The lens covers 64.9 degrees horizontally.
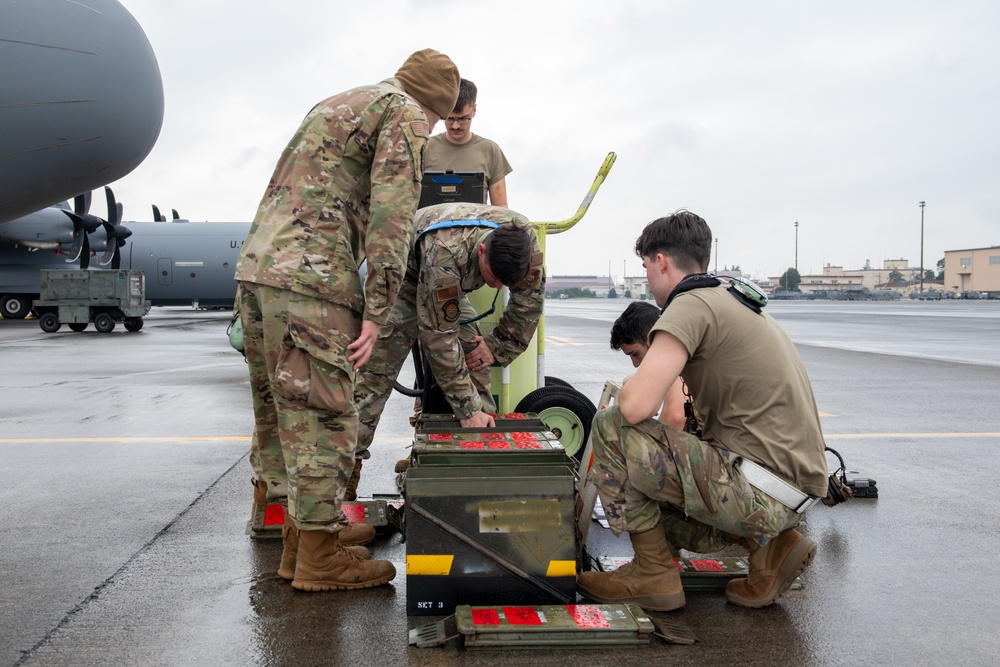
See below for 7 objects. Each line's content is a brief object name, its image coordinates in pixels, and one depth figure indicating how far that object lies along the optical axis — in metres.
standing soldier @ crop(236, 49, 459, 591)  2.97
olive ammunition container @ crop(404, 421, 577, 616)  2.82
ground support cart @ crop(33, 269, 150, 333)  20.19
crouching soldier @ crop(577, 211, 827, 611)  2.79
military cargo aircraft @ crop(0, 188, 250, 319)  23.61
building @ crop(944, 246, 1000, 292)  83.94
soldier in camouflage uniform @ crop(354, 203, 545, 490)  3.75
